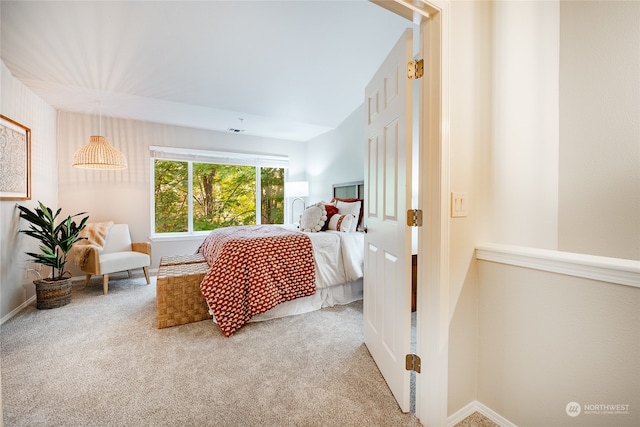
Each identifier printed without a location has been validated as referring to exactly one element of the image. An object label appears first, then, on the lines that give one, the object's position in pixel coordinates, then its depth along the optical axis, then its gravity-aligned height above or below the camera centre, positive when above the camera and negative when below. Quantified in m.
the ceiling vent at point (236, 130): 4.57 +1.43
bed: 2.25 -0.55
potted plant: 2.68 -0.46
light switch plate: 1.26 +0.03
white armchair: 3.13 -0.58
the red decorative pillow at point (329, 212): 3.25 -0.02
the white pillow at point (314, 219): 3.14 -0.11
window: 4.39 +0.38
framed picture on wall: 2.41 +0.50
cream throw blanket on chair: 3.19 -0.38
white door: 1.34 -0.05
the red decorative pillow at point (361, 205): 3.29 +0.06
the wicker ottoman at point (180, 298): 2.31 -0.79
